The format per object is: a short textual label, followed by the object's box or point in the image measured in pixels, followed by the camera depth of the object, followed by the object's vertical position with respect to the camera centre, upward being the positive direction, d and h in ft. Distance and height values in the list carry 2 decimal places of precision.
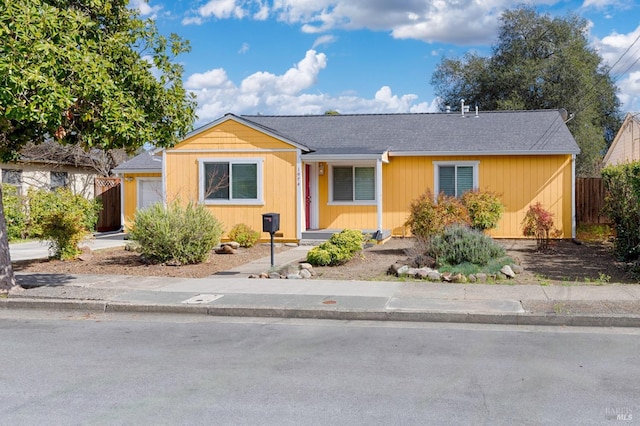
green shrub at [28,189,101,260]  47.70 -1.12
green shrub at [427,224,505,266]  39.47 -2.12
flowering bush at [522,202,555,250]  51.39 -0.87
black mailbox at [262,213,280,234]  42.78 -0.39
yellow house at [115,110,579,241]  61.98 +4.43
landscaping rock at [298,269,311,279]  39.83 -3.73
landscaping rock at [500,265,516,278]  38.14 -3.52
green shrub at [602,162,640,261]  39.24 +0.48
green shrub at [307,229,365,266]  44.09 -2.42
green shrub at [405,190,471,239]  48.16 +0.01
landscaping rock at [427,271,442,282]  37.29 -3.68
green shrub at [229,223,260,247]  59.11 -1.79
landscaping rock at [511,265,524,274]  39.79 -3.50
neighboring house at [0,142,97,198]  81.35 +6.68
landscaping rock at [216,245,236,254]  54.44 -2.93
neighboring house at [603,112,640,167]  99.25 +12.60
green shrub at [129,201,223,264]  44.68 -1.14
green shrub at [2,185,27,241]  69.42 +0.70
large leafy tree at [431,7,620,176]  127.44 +29.34
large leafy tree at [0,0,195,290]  28.02 +6.82
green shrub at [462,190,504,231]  50.72 +0.48
